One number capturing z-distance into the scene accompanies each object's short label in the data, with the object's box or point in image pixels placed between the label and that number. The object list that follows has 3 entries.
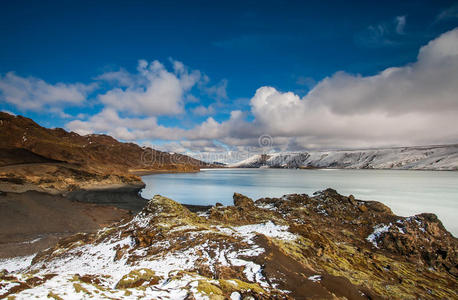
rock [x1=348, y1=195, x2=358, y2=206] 25.14
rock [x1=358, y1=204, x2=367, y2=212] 23.59
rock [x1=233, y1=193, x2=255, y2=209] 27.70
